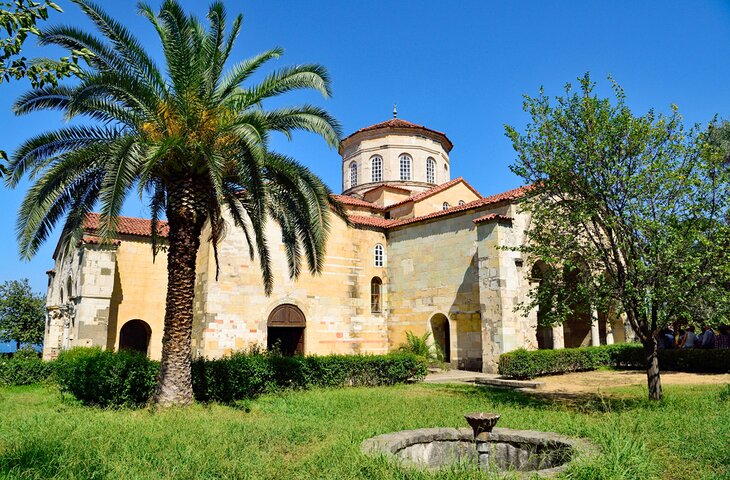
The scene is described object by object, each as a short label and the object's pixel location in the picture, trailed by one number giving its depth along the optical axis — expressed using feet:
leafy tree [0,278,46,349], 97.09
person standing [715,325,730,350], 61.72
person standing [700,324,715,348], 63.29
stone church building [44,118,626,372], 63.87
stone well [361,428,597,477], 20.76
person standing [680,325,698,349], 65.63
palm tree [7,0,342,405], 31.81
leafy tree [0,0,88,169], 13.17
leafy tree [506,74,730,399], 33.73
